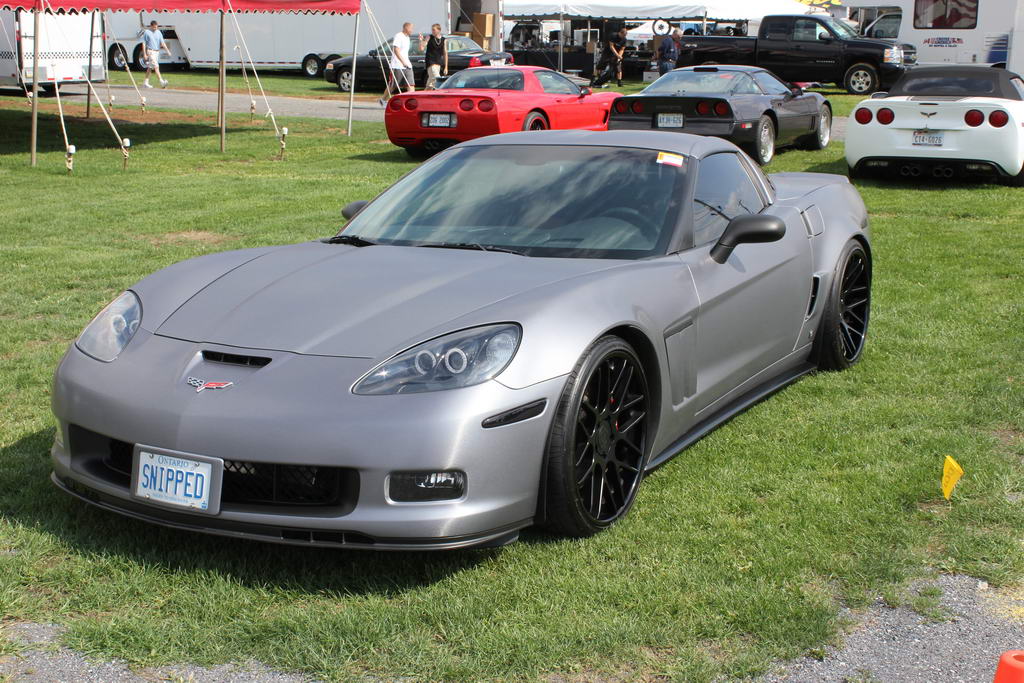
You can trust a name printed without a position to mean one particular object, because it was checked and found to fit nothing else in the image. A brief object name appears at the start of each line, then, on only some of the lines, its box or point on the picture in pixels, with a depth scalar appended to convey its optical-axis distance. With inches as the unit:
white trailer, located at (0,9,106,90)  824.3
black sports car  559.2
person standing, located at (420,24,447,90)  881.0
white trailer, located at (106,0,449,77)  1242.6
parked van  1030.4
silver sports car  135.9
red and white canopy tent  548.7
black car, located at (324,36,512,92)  1024.2
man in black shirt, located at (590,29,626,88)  1259.8
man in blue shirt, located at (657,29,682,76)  1117.1
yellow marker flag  170.6
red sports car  591.5
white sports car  482.3
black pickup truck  1078.4
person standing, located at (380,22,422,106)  831.7
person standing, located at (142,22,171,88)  1165.7
